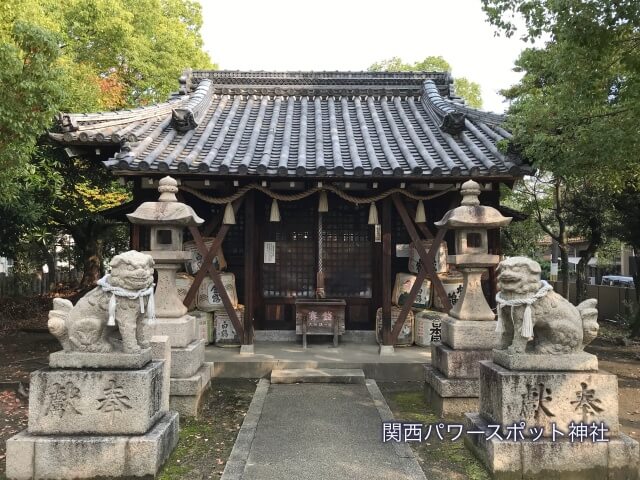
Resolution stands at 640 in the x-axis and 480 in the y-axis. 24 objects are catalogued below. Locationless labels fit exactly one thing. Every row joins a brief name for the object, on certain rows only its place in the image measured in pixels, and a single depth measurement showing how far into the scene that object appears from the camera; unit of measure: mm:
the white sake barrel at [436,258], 9555
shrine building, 8805
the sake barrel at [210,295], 9750
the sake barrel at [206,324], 9281
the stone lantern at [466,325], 6344
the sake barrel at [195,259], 9758
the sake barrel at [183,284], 9469
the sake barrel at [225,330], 9721
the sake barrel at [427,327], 9508
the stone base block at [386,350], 9055
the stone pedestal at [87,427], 4312
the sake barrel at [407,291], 9828
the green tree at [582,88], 5918
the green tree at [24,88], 6355
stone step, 7871
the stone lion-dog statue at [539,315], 4723
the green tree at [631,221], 11500
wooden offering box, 9555
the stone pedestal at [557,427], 4492
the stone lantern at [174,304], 6375
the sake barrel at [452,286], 9570
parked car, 29862
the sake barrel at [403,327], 9711
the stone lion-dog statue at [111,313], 4598
